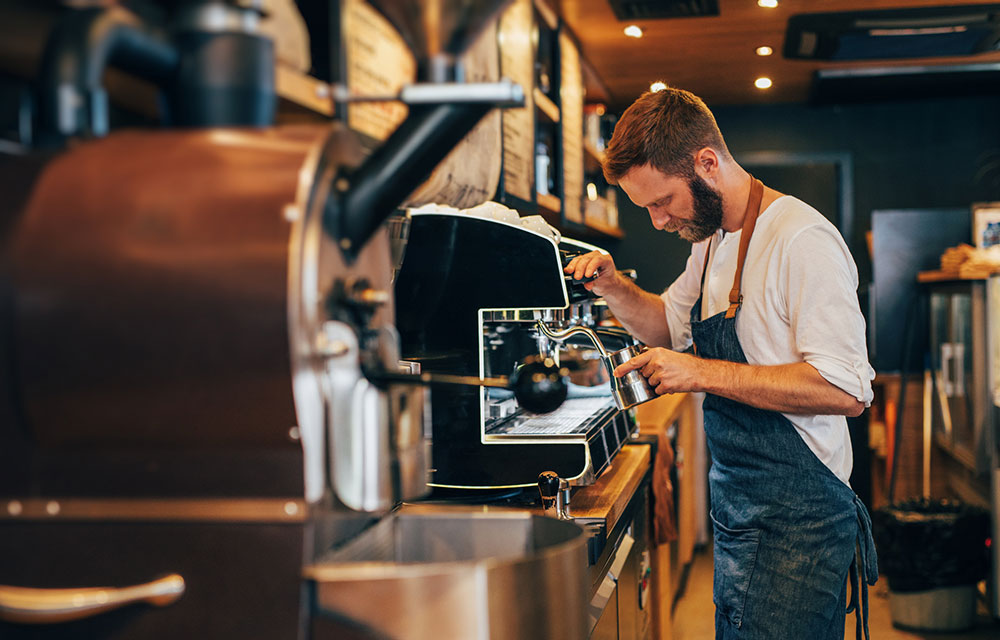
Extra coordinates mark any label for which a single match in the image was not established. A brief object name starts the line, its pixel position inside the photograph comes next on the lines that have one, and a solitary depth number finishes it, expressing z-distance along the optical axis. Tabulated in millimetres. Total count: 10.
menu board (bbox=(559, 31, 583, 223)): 3803
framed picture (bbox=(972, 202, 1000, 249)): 4703
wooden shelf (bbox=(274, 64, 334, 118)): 1116
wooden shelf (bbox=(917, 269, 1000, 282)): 3874
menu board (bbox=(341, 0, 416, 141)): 1563
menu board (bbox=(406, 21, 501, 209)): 2018
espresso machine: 1875
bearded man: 1786
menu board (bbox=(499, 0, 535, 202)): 2747
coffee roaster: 859
